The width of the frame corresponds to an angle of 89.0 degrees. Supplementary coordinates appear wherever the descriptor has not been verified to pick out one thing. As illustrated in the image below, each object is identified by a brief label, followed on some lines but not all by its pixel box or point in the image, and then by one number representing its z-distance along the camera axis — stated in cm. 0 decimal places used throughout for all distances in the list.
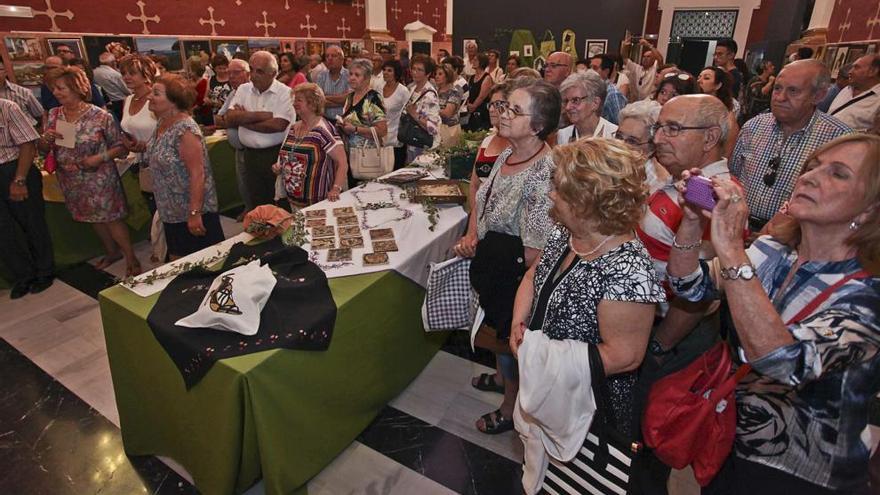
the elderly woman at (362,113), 355
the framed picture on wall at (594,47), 1397
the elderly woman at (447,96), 505
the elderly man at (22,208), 310
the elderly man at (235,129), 411
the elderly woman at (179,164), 268
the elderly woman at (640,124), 185
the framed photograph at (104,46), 655
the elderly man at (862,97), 339
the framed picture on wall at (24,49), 566
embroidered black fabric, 157
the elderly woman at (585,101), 248
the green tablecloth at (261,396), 157
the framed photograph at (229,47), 826
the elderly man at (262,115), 371
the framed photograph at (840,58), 604
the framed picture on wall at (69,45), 610
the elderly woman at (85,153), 304
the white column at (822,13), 693
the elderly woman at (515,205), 182
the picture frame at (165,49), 722
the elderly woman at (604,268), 120
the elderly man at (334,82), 580
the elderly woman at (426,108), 403
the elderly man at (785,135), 220
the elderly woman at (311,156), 283
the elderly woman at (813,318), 95
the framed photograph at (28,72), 572
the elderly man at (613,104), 377
